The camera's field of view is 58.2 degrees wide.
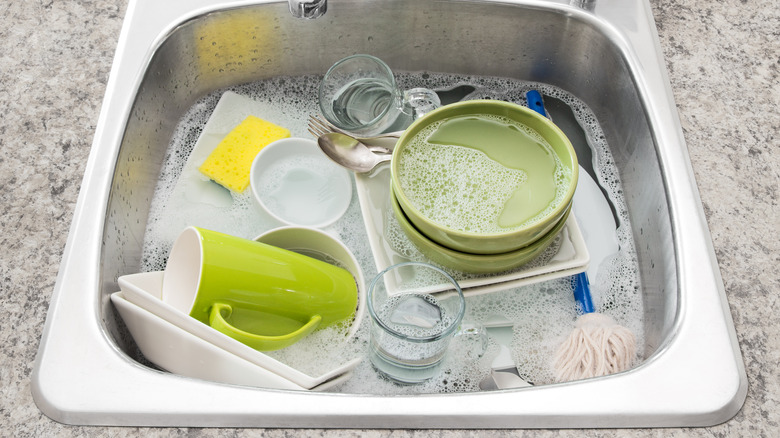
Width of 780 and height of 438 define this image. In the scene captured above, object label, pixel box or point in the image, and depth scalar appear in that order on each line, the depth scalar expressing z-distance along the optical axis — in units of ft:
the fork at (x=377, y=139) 2.76
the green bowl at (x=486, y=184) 2.25
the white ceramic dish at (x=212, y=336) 2.17
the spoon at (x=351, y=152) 2.73
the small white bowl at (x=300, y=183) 2.85
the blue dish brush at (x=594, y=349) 2.40
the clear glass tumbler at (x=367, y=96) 2.99
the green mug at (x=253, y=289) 2.28
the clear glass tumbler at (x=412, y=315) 2.34
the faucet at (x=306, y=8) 2.68
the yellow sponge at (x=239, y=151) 2.89
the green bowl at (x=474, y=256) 2.37
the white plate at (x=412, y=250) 2.48
